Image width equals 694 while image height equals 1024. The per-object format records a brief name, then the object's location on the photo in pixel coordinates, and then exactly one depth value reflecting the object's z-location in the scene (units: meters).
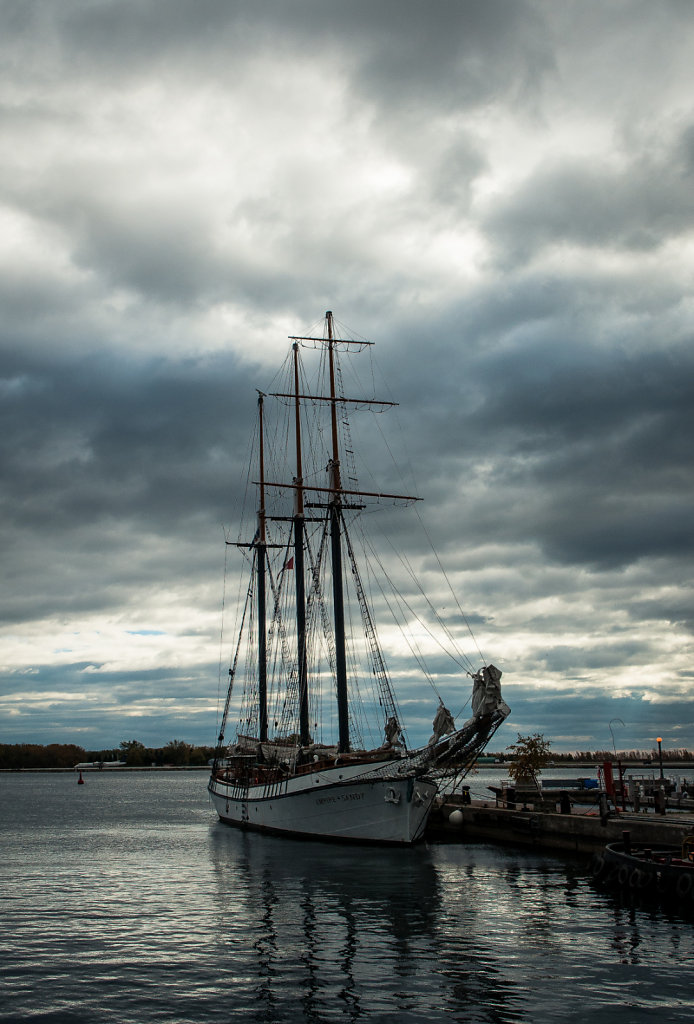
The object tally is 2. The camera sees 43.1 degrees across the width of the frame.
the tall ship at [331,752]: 49.28
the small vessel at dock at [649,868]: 32.34
